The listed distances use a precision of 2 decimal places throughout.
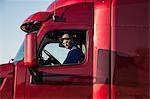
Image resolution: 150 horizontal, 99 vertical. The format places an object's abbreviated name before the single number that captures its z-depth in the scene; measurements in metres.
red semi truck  7.02
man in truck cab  7.32
